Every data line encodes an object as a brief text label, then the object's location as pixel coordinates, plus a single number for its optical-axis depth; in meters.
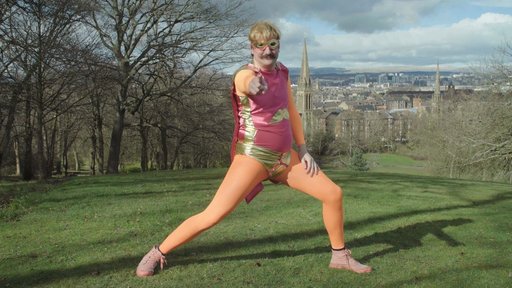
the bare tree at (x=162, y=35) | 19.42
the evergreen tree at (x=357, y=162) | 41.82
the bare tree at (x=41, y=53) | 12.88
